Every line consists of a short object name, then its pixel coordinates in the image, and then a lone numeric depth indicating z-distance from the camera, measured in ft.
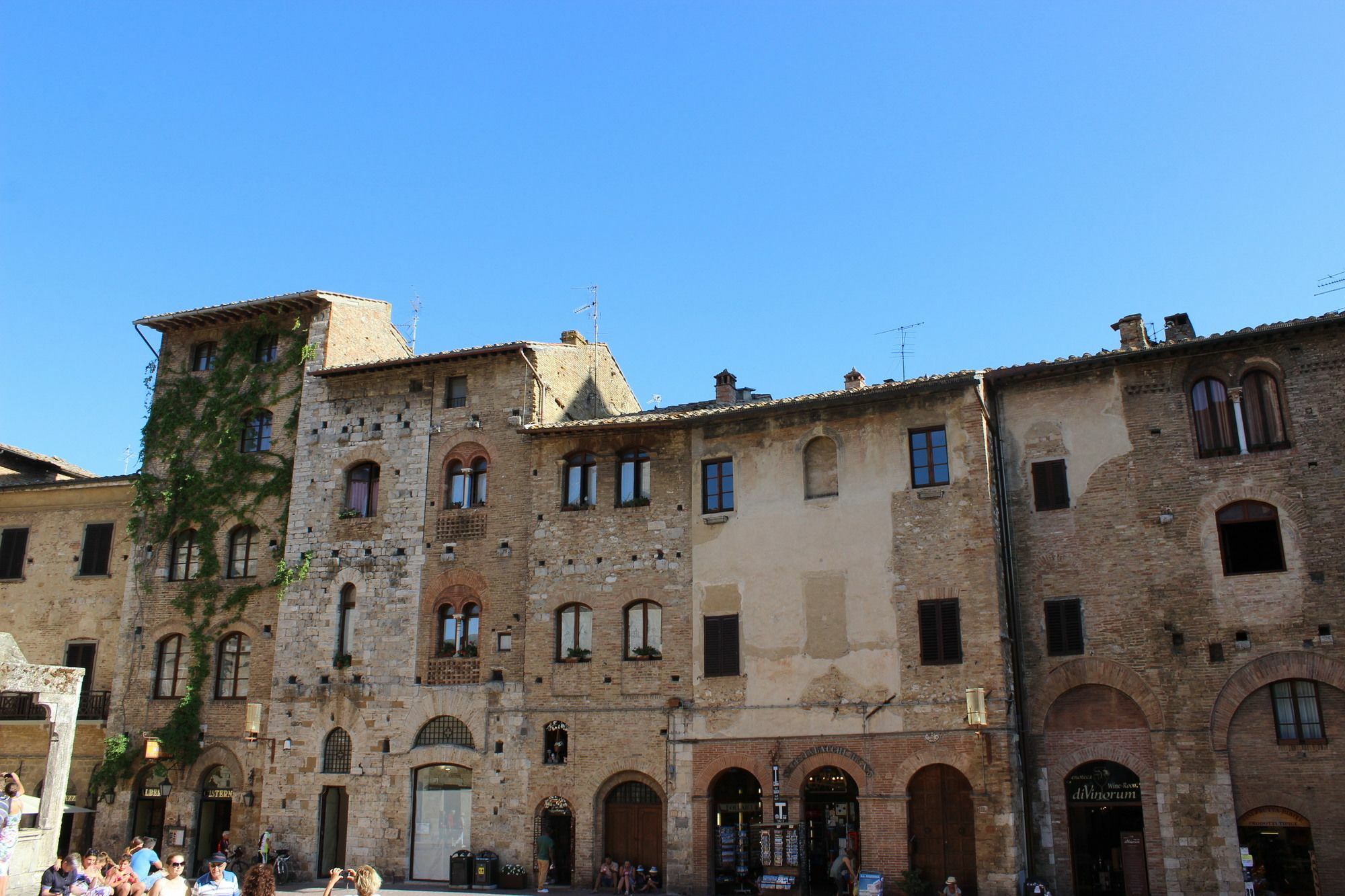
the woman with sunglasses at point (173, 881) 37.01
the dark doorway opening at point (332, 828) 87.71
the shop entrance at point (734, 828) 77.66
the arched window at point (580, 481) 88.53
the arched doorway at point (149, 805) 93.09
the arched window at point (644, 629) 83.46
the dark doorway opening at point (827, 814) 76.43
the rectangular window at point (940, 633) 74.49
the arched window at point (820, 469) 81.20
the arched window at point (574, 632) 85.15
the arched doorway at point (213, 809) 91.97
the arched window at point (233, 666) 93.91
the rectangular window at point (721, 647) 80.53
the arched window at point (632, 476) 87.35
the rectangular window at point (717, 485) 84.23
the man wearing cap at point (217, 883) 37.42
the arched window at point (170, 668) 95.25
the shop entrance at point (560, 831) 82.17
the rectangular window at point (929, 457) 77.92
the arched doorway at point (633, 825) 80.79
